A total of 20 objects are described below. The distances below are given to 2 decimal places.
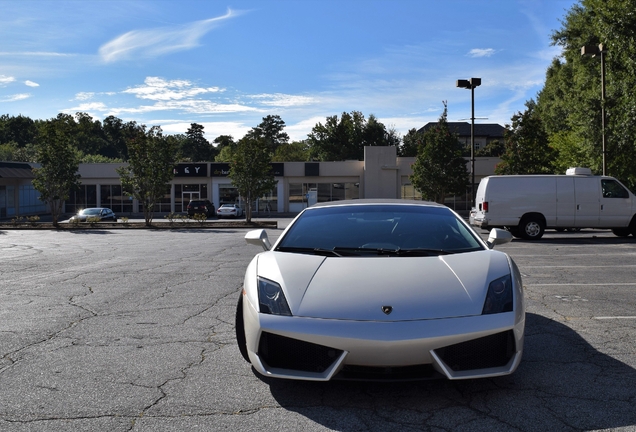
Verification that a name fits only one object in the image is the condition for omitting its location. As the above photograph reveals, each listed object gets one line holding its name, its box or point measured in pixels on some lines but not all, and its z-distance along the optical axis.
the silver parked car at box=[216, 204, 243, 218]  46.31
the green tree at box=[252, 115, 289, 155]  129.86
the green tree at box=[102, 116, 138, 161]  126.25
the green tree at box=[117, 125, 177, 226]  33.41
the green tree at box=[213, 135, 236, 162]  126.62
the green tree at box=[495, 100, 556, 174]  35.50
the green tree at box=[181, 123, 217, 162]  127.31
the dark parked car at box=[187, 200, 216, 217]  46.44
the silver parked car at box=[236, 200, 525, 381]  3.63
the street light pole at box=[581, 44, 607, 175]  23.80
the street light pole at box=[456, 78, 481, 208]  28.97
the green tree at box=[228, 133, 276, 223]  35.72
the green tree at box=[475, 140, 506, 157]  79.13
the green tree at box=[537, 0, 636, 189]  24.00
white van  19.06
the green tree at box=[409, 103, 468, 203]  41.50
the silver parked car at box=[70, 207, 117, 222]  39.39
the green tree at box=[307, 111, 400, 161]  81.12
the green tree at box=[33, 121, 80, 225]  32.56
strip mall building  50.50
